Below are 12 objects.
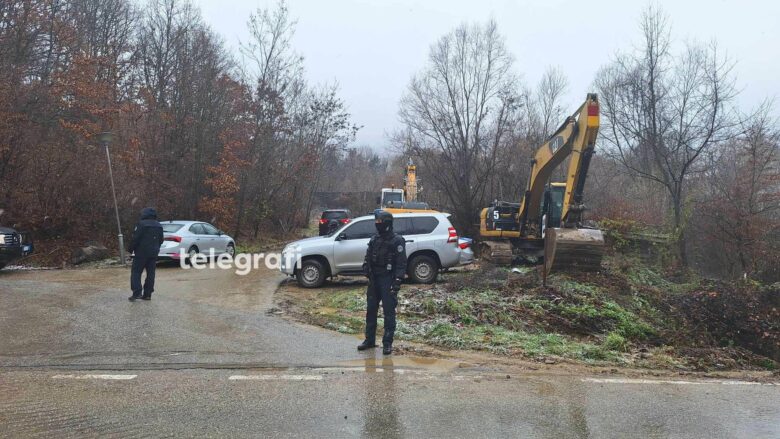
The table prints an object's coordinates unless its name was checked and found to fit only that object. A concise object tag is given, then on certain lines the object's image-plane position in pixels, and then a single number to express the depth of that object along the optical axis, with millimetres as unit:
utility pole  15945
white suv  12898
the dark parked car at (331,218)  28714
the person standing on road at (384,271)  6918
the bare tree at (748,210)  18547
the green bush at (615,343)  7612
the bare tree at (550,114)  33225
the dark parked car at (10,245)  14427
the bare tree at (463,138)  24875
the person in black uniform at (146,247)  10039
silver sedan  16531
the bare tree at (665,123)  19812
